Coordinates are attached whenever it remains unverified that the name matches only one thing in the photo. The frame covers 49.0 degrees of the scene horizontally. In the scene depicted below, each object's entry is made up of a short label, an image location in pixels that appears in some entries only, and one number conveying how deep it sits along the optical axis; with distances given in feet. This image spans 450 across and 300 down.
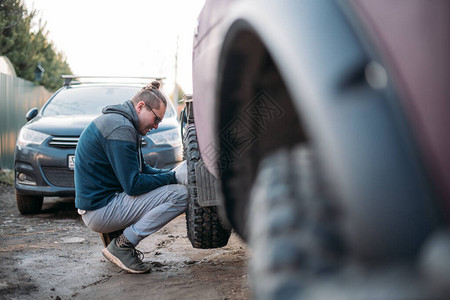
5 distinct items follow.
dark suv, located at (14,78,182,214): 16.66
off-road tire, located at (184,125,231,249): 8.11
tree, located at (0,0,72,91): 40.69
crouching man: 10.43
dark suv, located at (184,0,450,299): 2.39
